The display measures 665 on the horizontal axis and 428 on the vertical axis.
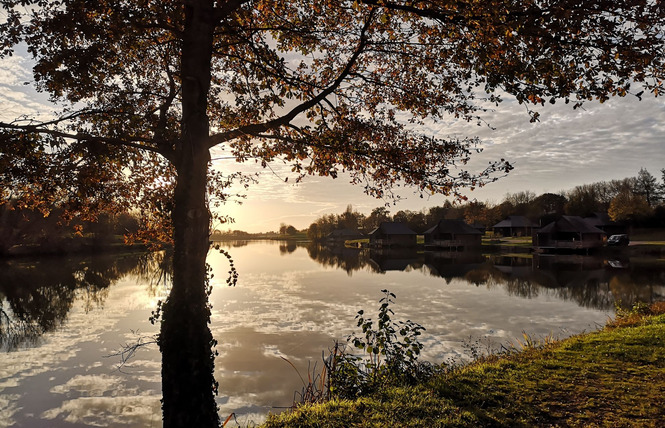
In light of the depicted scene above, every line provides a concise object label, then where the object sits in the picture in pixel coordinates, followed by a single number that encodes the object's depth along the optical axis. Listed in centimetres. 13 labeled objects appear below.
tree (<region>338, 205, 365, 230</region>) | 11944
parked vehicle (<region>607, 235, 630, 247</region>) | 5059
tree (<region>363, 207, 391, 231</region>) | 11009
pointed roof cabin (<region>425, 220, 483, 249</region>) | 6284
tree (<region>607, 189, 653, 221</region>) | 6208
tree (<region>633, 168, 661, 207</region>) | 8050
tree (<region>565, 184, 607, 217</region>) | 7493
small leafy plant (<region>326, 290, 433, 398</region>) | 675
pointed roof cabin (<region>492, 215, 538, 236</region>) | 7788
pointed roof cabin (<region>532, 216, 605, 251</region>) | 4916
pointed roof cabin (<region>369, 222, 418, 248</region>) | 7169
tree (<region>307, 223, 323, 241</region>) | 12125
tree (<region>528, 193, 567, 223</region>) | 9330
